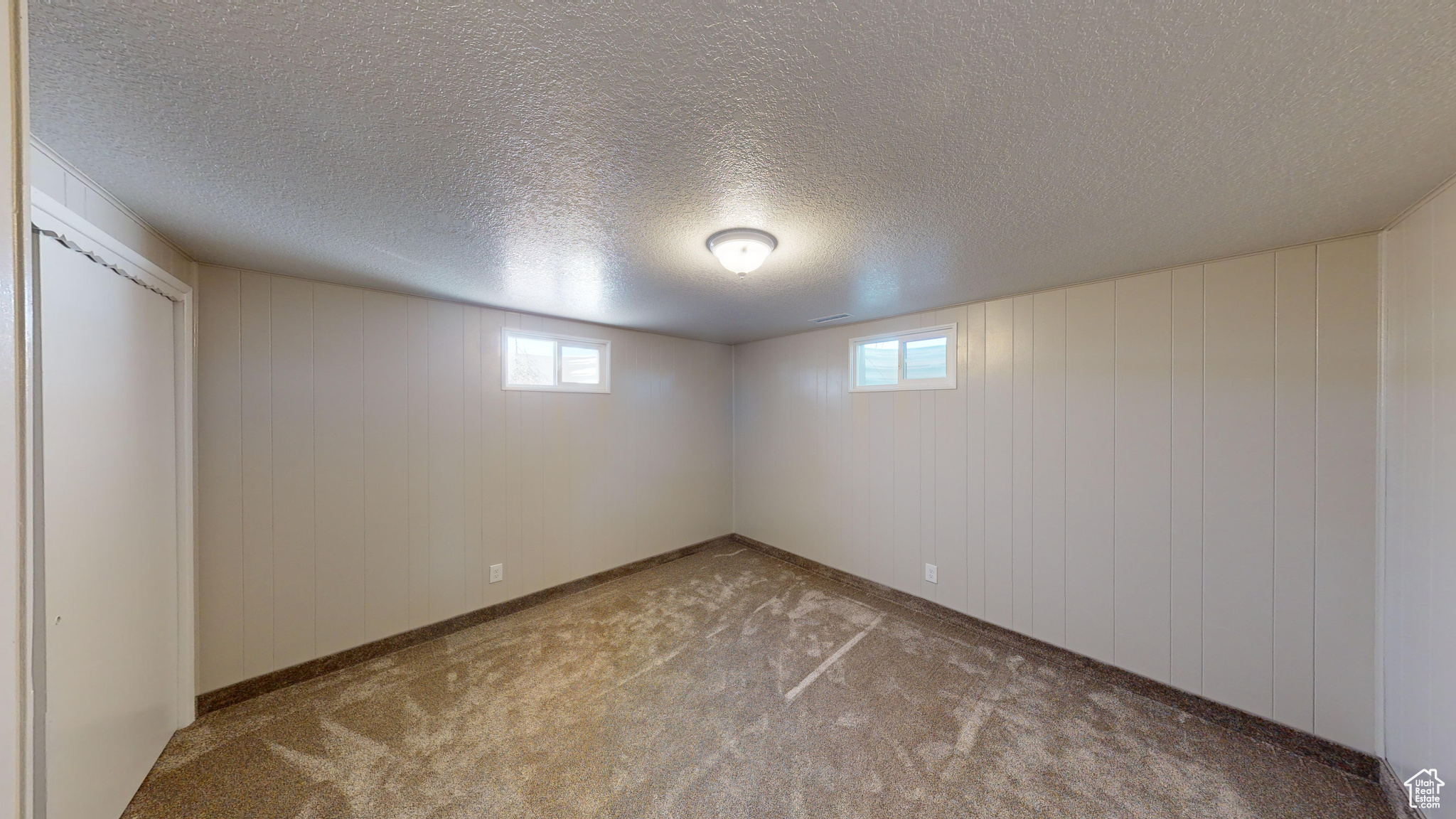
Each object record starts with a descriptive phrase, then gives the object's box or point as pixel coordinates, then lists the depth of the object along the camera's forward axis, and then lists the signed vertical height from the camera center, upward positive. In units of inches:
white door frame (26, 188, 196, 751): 78.5 -12.2
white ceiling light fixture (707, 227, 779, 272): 70.2 +26.2
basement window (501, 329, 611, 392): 129.3 +14.3
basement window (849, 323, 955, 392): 124.7 +14.3
